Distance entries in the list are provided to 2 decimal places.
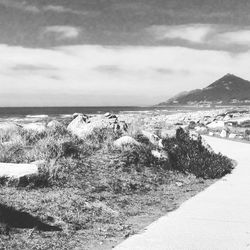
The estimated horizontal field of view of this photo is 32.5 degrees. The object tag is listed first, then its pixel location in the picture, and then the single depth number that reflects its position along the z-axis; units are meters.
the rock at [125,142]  12.17
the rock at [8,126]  13.39
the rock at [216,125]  30.48
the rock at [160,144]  13.48
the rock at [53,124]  14.20
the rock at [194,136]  15.90
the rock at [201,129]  28.68
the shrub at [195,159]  11.83
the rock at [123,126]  14.82
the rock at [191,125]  31.66
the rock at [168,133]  15.60
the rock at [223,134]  24.67
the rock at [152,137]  14.20
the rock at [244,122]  30.96
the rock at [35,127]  13.40
